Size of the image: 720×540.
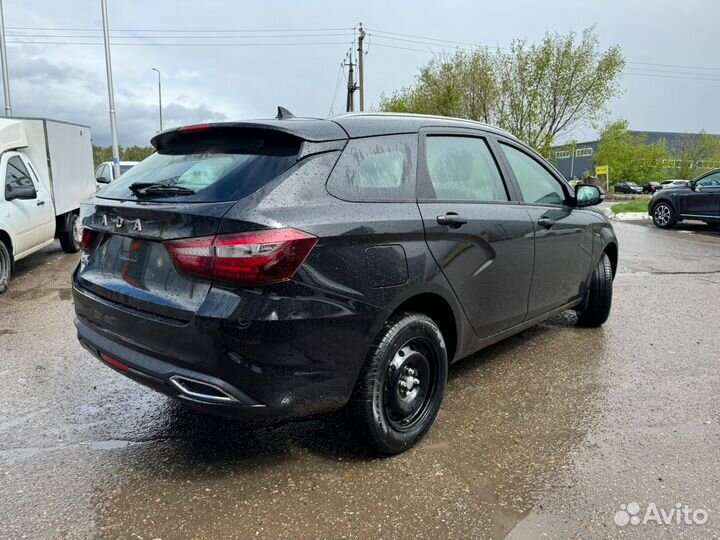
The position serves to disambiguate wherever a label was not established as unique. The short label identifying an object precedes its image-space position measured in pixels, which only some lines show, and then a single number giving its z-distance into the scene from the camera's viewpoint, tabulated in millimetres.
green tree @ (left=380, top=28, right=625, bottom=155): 25953
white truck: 7051
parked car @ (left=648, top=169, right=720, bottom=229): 13680
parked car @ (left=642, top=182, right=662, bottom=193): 56225
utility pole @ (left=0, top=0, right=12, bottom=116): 19312
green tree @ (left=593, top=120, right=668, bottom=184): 55119
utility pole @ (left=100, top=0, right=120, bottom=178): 20156
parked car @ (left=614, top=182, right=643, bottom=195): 56581
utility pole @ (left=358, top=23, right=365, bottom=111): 32469
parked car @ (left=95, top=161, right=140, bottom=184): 19359
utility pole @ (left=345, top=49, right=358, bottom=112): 36044
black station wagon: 2221
